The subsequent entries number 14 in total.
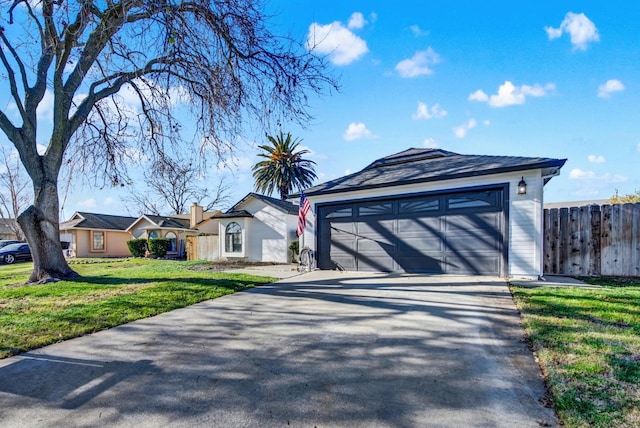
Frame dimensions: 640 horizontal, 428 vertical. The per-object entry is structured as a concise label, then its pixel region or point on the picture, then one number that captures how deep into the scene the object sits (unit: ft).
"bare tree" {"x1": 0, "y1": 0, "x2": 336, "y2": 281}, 17.20
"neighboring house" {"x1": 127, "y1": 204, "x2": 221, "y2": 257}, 80.59
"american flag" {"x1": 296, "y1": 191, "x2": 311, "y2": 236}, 33.71
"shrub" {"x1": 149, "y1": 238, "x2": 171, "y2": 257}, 68.54
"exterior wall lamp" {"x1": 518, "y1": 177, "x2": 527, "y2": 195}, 24.50
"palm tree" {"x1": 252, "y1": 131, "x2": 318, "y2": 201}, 93.61
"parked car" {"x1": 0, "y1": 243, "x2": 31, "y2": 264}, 64.75
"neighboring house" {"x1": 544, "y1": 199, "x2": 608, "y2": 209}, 78.62
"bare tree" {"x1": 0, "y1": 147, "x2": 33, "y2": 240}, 90.04
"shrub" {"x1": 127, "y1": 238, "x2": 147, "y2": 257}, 72.59
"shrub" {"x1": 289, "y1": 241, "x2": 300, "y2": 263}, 49.67
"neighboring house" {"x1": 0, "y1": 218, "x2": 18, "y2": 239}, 114.09
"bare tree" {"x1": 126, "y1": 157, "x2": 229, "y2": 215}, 114.93
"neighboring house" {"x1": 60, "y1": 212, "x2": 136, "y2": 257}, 83.20
